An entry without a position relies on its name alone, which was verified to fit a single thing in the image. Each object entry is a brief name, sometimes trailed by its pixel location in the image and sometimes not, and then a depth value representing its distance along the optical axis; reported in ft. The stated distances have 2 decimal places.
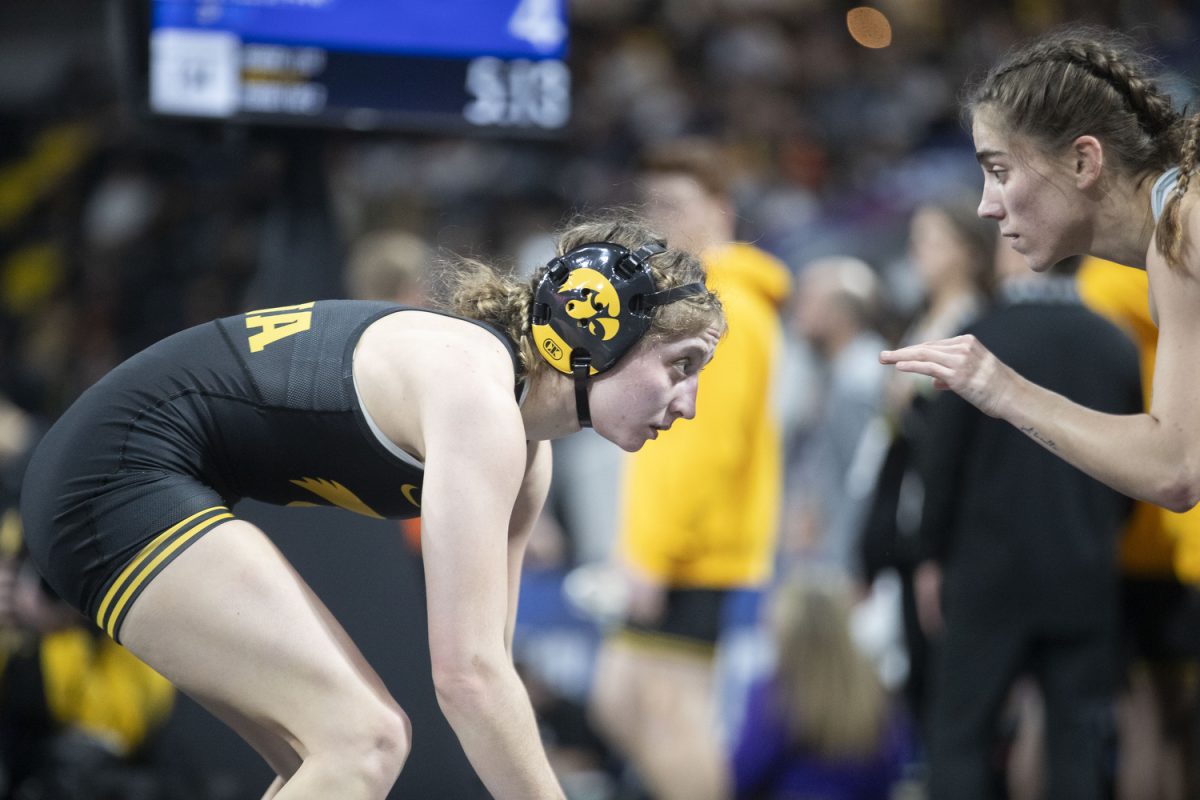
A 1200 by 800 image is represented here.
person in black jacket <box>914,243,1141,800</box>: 26.68
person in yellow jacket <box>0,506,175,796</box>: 32.42
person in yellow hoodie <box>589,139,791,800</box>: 30.35
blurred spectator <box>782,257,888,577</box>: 37.37
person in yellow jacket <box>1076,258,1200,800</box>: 27.84
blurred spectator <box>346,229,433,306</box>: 32.96
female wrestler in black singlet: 15.80
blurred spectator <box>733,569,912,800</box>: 32.14
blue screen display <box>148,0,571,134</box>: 31.27
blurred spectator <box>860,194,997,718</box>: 30.76
